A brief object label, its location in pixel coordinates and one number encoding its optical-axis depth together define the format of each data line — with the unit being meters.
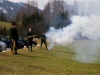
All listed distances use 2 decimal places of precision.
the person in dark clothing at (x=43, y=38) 24.12
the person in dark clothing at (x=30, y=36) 20.49
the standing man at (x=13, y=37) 16.39
